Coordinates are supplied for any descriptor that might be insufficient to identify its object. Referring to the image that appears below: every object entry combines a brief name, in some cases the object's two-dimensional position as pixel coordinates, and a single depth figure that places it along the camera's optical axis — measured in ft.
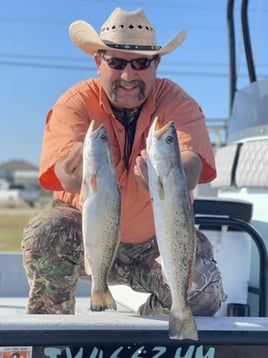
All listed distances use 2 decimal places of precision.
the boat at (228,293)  6.82
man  8.52
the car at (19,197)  185.16
